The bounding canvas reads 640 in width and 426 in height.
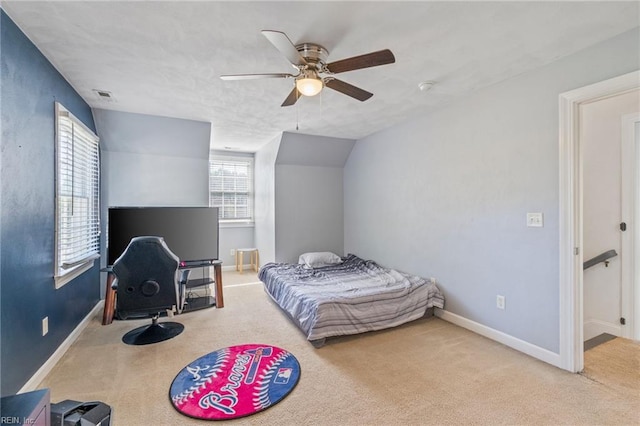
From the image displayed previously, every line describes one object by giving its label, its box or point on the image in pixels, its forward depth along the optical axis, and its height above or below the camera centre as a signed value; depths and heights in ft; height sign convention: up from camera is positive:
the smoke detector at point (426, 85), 8.84 +3.96
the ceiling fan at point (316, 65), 5.75 +3.18
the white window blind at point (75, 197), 8.23 +0.52
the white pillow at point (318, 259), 14.70 -2.37
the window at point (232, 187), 19.62 +1.80
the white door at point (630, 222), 8.86 -0.24
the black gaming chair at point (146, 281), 8.75 -2.09
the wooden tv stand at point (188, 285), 10.72 -3.10
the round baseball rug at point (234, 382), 6.10 -4.06
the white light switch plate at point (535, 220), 8.00 -0.17
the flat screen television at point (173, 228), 11.48 -0.64
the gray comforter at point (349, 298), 9.11 -2.95
